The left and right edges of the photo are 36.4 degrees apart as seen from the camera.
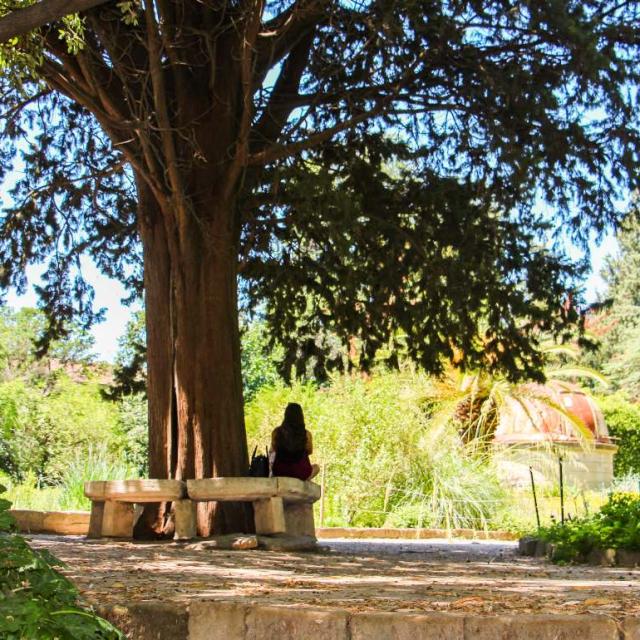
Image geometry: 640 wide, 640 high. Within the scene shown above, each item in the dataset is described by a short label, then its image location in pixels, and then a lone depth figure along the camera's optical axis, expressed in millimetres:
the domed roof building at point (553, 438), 20344
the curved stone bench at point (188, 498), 9008
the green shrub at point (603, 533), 9086
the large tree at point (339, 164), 9453
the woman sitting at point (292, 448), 10664
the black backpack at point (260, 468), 9992
